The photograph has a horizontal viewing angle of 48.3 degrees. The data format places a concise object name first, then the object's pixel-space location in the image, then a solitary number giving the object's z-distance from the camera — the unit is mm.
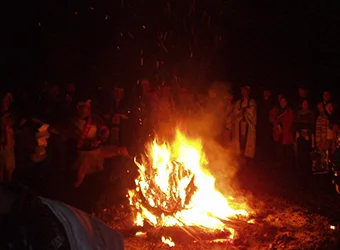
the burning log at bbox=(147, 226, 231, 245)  5180
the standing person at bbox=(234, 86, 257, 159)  9297
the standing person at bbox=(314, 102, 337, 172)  8492
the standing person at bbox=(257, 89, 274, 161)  9633
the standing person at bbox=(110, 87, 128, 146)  8273
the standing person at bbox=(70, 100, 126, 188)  6836
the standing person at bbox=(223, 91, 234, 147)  9391
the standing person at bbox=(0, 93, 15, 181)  6777
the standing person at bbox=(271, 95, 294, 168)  8961
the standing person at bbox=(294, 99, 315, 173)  8812
